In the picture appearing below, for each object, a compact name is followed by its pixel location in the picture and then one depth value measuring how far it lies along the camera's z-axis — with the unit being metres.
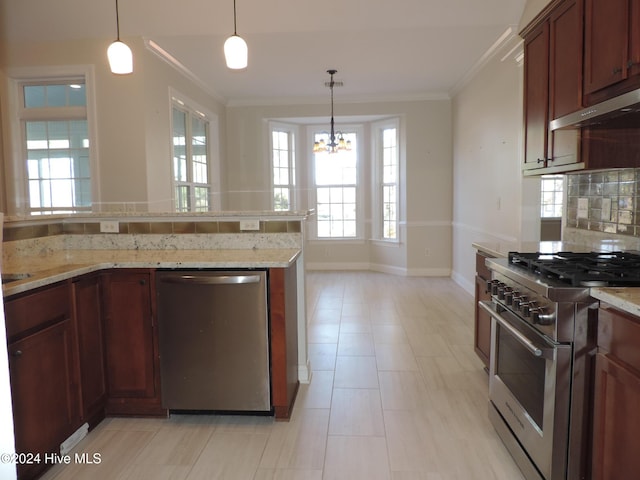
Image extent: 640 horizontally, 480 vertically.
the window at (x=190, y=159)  5.17
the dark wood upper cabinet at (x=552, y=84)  2.40
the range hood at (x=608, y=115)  1.68
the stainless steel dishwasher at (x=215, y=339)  2.42
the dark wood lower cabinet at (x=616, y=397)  1.39
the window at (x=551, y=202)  6.38
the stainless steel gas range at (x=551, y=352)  1.65
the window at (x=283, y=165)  7.28
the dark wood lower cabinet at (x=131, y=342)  2.52
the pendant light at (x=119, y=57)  2.58
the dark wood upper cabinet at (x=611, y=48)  1.89
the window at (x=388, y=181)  7.15
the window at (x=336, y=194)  7.65
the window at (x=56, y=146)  4.45
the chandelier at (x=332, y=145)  5.79
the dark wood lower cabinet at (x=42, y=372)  1.88
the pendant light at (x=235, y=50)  2.56
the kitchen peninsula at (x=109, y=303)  1.99
